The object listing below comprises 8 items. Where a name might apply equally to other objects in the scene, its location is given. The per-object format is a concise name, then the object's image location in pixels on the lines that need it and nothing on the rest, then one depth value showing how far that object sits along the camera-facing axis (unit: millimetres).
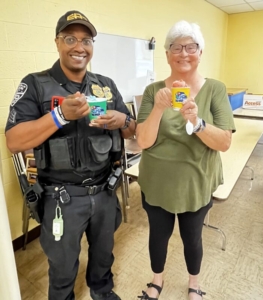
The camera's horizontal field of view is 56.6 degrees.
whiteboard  2621
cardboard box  3965
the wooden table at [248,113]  3570
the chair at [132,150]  2562
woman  1066
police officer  1039
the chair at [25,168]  1849
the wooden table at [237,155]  1616
